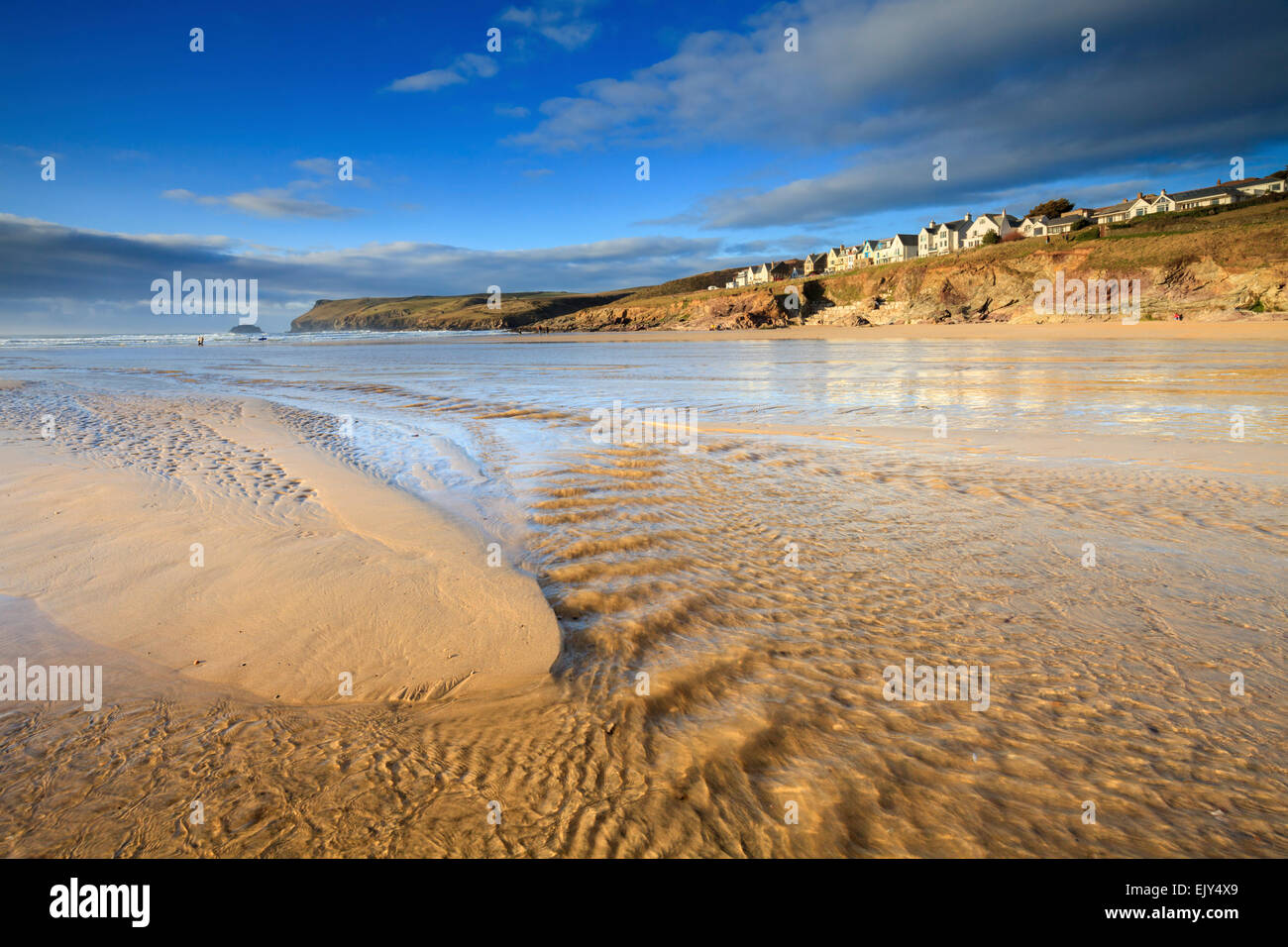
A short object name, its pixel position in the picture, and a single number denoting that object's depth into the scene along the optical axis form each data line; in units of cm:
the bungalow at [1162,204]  7712
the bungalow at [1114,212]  8062
